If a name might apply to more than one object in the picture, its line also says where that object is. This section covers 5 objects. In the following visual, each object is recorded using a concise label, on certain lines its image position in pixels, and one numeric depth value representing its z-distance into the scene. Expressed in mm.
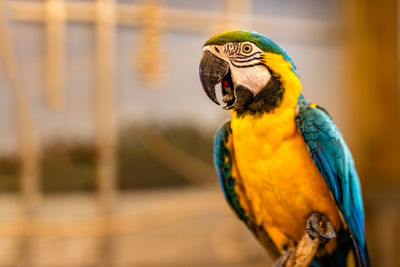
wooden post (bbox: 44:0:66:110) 1675
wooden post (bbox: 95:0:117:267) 1851
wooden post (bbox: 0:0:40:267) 1429
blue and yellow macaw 564
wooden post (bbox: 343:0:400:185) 2293
